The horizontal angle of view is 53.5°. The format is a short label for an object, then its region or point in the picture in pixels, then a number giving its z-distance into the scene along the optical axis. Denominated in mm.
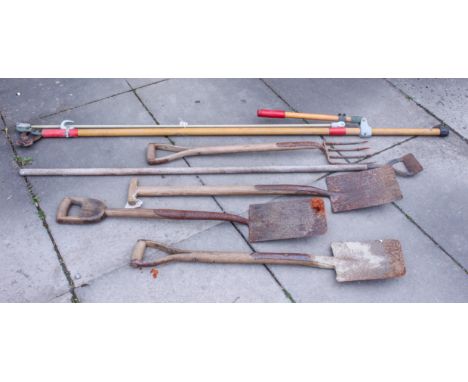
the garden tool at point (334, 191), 3527
